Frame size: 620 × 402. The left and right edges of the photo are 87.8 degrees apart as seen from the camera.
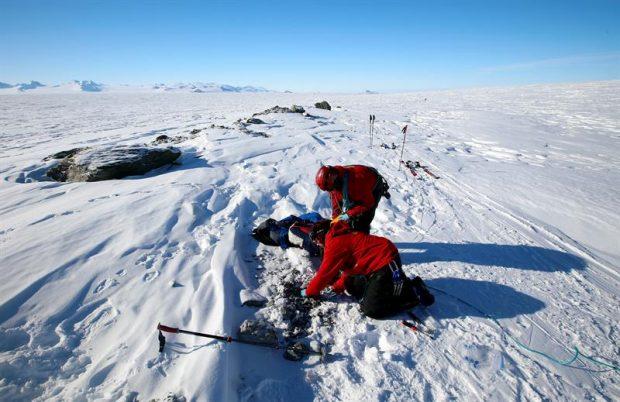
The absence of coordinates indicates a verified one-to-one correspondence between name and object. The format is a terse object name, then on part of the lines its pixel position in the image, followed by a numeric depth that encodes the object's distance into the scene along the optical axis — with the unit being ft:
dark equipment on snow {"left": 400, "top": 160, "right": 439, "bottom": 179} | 28.31
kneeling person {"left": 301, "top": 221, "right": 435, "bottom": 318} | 11.27
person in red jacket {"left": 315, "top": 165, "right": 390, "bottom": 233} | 13.50
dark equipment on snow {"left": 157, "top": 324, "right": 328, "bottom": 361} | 10.07
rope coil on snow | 10.03
